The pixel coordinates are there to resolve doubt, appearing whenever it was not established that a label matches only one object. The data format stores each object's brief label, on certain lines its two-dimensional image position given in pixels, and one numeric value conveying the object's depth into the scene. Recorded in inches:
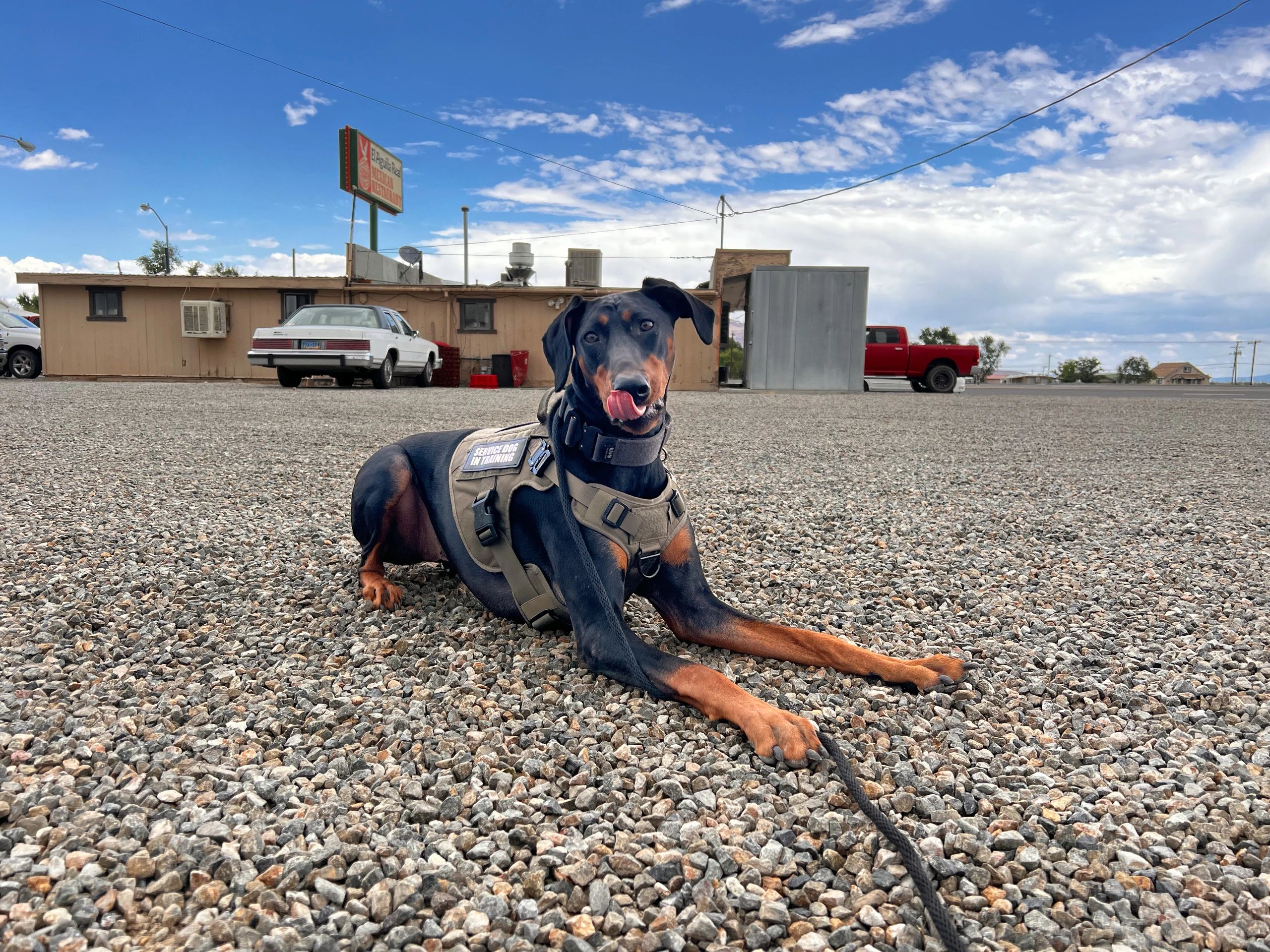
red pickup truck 812.0
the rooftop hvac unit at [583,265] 836.6
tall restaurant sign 897.5
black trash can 751.7
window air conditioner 738.8
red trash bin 759.1
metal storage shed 772.0
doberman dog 75.8
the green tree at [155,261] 1990.7
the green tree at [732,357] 1558.8
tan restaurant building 767.1
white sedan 538.9
